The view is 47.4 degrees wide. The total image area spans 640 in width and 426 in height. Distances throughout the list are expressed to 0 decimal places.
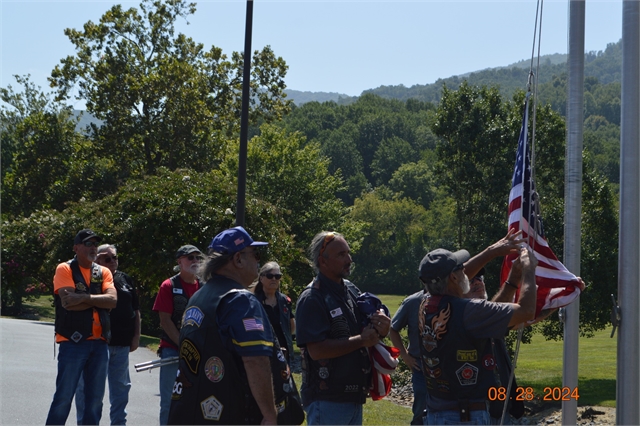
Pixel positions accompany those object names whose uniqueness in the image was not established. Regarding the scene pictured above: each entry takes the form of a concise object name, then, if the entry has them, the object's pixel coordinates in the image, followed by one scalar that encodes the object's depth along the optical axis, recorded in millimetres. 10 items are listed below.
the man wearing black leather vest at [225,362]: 3750
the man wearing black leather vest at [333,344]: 4867
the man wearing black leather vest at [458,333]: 4270
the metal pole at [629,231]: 5023
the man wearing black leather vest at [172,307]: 7426
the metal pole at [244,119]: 10344
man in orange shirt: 6895
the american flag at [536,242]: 5246
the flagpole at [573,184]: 5262
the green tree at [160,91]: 31625
